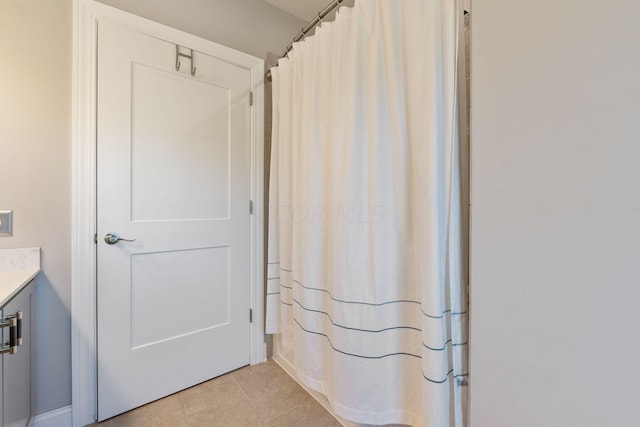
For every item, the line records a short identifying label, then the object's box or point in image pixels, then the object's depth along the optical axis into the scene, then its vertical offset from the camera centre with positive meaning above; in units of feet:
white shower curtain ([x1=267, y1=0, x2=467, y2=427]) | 2.72 -0.07
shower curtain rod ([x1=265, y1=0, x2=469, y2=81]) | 4.31 +3.41
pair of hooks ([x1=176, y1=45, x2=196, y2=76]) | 5.13 +3.08
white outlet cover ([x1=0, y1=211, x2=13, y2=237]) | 3.94 -0.19
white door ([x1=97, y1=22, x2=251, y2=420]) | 4.60 -0.14
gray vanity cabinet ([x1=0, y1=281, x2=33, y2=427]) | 2.98 -2.05
